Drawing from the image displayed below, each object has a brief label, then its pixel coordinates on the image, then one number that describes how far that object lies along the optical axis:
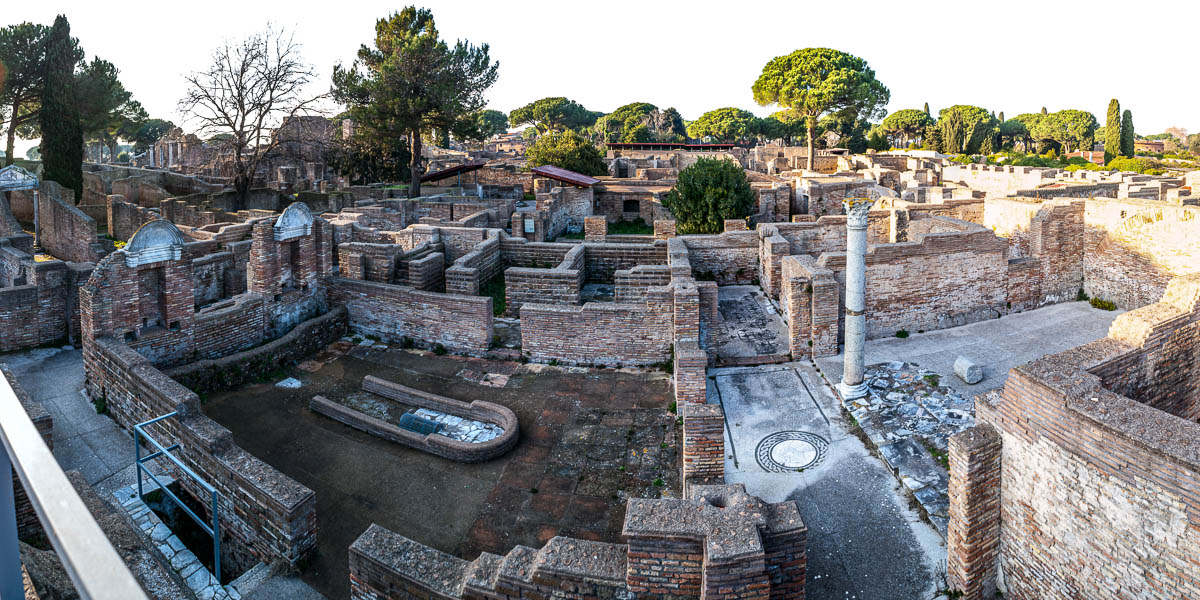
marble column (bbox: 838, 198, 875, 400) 10.04
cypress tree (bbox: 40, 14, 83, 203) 26.92
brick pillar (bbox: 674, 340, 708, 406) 9.32
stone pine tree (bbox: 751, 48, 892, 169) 53.00
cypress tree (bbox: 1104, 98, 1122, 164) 55.34
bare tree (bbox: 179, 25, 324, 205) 26.64
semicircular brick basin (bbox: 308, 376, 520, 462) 8.31
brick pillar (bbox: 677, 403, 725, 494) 7.30
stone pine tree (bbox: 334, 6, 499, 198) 29.47
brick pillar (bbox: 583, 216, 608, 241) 18.97
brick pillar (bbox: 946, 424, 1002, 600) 5.84
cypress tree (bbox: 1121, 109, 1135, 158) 55.12
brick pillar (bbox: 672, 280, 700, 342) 10.54
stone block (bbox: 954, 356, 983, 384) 10.19
